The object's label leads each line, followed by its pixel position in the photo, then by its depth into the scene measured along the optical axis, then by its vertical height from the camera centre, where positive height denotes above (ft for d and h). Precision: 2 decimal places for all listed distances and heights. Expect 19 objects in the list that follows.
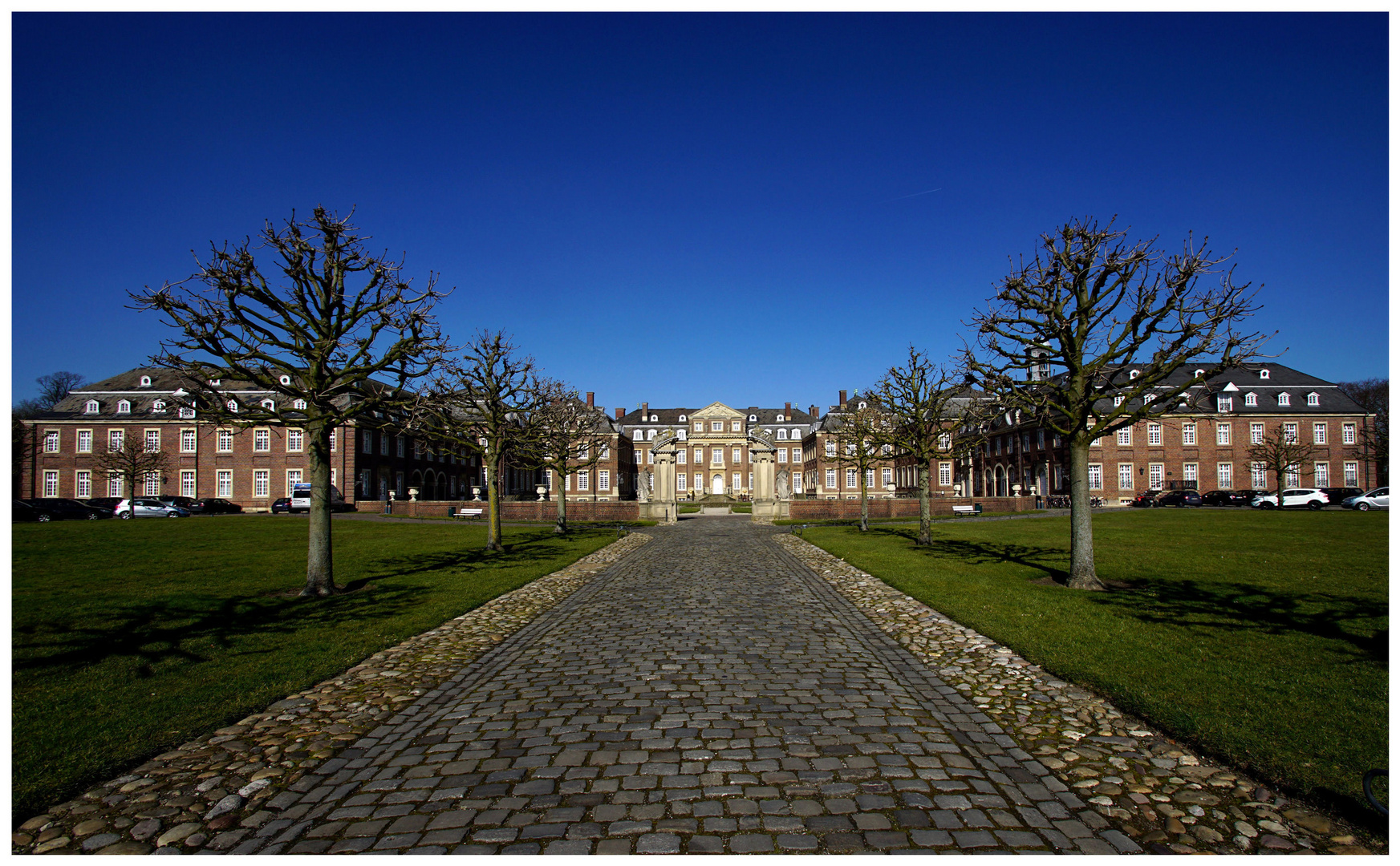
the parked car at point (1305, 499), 135.95 -8.75
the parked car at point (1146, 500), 159.94 -10.30
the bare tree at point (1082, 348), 39.81 +6.28
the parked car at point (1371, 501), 127.54 -8.68
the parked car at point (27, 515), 115.47 -9.21
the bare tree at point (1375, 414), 157.69 +10.78
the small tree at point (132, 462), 131.54 -0.68
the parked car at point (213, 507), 153.79 -10.60
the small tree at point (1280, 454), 142.92 -0.19
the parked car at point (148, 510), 131.95 -9.77
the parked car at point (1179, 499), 155.88 -10.09
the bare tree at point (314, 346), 39.09 +6.44
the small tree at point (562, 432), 93.86 +3.59
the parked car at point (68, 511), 124.47 -9.19
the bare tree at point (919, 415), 82.02 +4.69
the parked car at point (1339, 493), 141.90 -8.16
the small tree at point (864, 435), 92.99 +2.74
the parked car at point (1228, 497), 150.82 -9.49
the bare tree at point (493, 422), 66.26 +3.63
